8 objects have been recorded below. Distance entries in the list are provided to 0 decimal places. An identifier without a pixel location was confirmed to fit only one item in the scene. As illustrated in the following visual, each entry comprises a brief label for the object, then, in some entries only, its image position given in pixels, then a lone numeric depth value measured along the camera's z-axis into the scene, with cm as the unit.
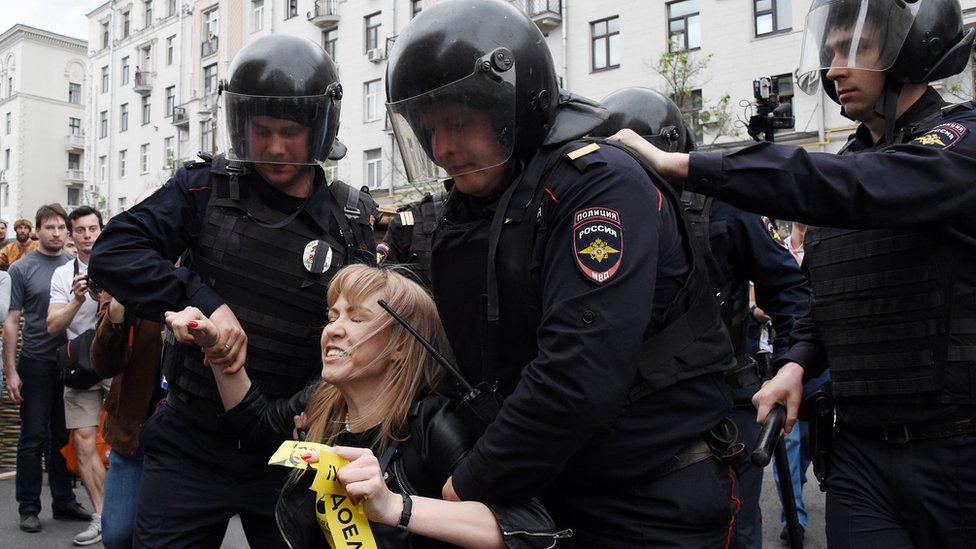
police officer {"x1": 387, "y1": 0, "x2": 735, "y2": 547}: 176
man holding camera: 579
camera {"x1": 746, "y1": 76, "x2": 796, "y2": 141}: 414
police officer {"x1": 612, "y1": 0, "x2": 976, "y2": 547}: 201
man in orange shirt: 874
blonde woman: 188
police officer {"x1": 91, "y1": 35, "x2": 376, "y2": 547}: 293
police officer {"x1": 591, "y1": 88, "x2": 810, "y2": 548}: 355
